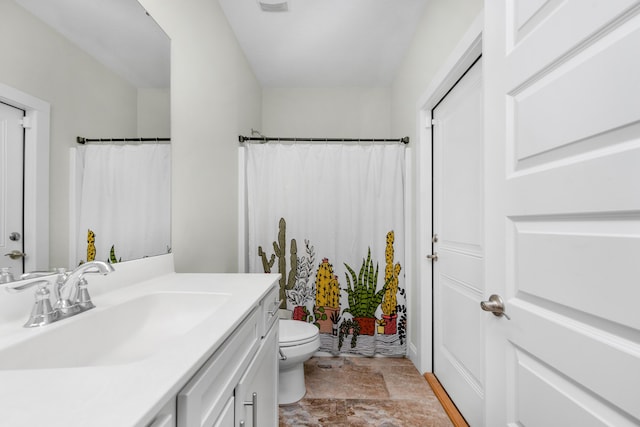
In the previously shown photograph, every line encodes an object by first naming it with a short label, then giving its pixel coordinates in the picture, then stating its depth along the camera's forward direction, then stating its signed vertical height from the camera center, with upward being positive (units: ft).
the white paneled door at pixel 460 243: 5.06 -0.48
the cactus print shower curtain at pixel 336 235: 8.01 -0.47
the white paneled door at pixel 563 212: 1.92 +0.04
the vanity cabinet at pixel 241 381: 2.00 -1.38
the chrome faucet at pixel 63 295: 2.52 -0.68
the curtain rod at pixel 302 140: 8.02 +1.94
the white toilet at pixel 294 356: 5.87 -2.59
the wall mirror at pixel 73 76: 2.74 +1.43
